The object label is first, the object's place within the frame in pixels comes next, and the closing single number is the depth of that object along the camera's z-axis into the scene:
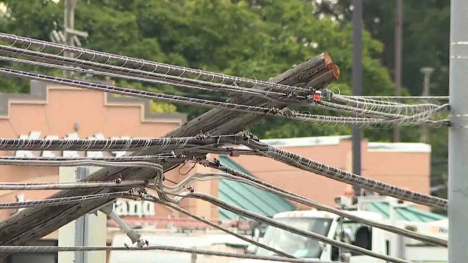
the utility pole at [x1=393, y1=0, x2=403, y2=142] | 90.69
